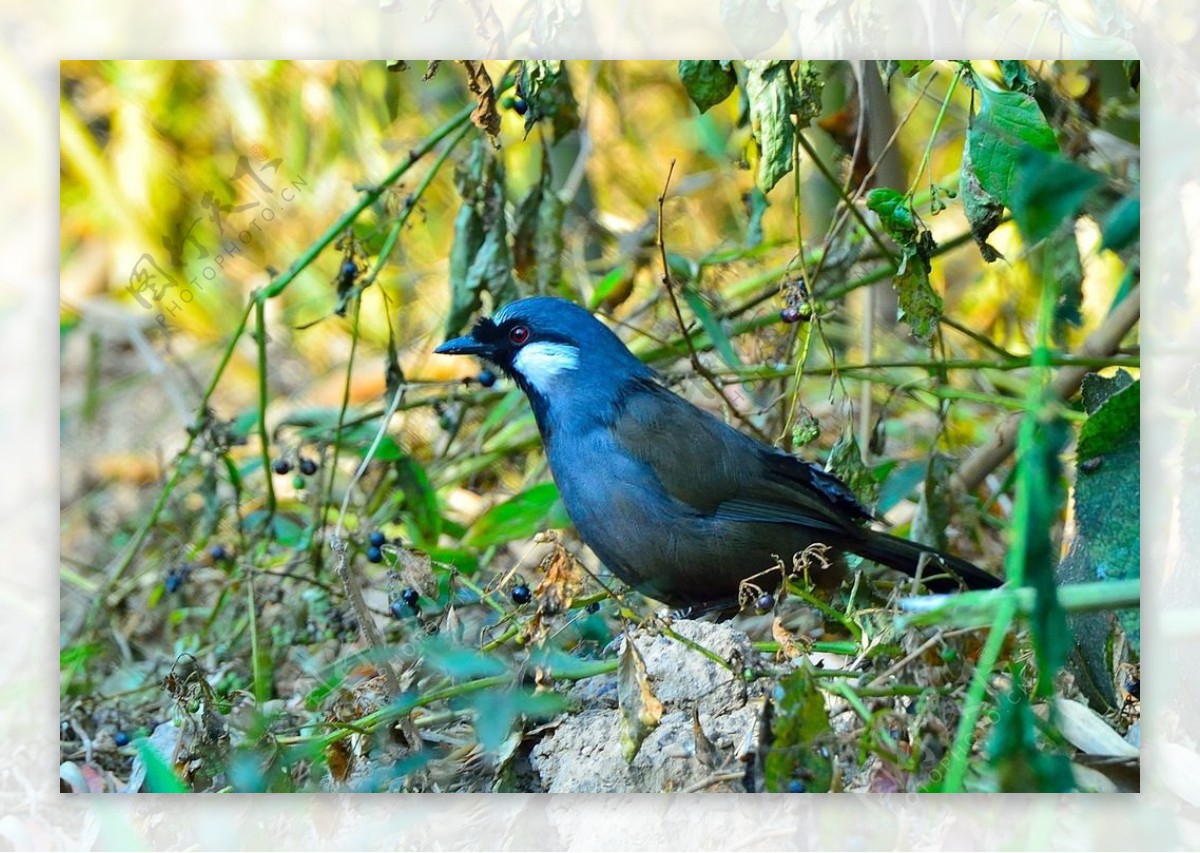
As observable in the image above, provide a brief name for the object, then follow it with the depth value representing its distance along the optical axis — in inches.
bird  256.2
